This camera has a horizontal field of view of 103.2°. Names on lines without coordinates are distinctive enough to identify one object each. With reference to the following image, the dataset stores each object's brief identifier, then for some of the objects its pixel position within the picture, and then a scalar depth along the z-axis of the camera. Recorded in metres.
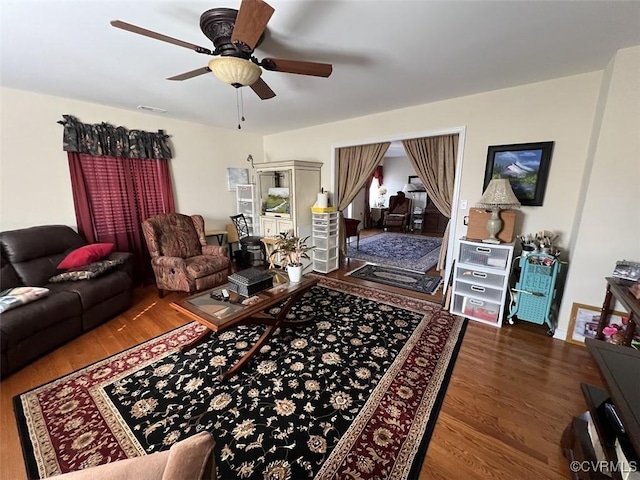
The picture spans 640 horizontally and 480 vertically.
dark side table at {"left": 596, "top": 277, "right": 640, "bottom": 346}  1.62
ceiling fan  1.26
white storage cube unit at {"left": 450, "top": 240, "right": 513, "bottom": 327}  2.56
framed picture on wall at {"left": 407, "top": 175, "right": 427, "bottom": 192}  7.71
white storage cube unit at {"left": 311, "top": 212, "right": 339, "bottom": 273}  4.11
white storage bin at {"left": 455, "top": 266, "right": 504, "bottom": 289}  2.59
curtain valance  2.95
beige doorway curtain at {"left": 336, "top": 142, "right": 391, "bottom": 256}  3.90
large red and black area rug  1.35
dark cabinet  7.39
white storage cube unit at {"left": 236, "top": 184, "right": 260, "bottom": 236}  4.62
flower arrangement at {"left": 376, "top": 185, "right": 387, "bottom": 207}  8.29
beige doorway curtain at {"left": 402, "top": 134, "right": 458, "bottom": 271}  3.32
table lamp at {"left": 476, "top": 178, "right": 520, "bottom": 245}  2.48
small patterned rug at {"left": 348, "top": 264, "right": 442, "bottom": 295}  3.60
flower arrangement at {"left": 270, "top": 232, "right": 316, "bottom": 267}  2.37
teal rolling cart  2.41
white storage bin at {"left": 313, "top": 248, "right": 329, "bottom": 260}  4.16
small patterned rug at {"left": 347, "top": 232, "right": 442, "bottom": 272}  4.66
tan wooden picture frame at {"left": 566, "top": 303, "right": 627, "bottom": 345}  2.20
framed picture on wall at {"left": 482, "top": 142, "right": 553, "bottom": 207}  2.61
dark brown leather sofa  1.94
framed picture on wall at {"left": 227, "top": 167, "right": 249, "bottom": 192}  4.64
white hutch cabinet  4.04
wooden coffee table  1.78
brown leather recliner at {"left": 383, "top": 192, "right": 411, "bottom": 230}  7.43
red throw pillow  2.63
